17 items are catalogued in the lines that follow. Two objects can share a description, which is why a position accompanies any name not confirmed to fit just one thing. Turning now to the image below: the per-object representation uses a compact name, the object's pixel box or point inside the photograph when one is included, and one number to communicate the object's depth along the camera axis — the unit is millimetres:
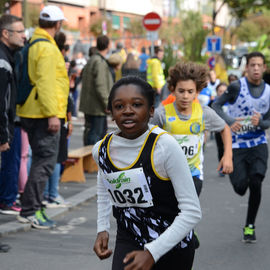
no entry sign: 20891
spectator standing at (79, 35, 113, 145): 11359
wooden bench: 10867
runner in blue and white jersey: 7383
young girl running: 3326
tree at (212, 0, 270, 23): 47750
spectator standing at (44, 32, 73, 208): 8641
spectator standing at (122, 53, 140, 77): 18781
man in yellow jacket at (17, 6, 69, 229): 7414
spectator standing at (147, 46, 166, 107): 17125
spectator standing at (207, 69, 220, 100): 17412
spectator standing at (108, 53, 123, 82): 11508
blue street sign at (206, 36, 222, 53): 28439
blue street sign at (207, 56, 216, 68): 25962
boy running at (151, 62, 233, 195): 5711
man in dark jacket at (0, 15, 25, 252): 6691
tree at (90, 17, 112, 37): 47812
